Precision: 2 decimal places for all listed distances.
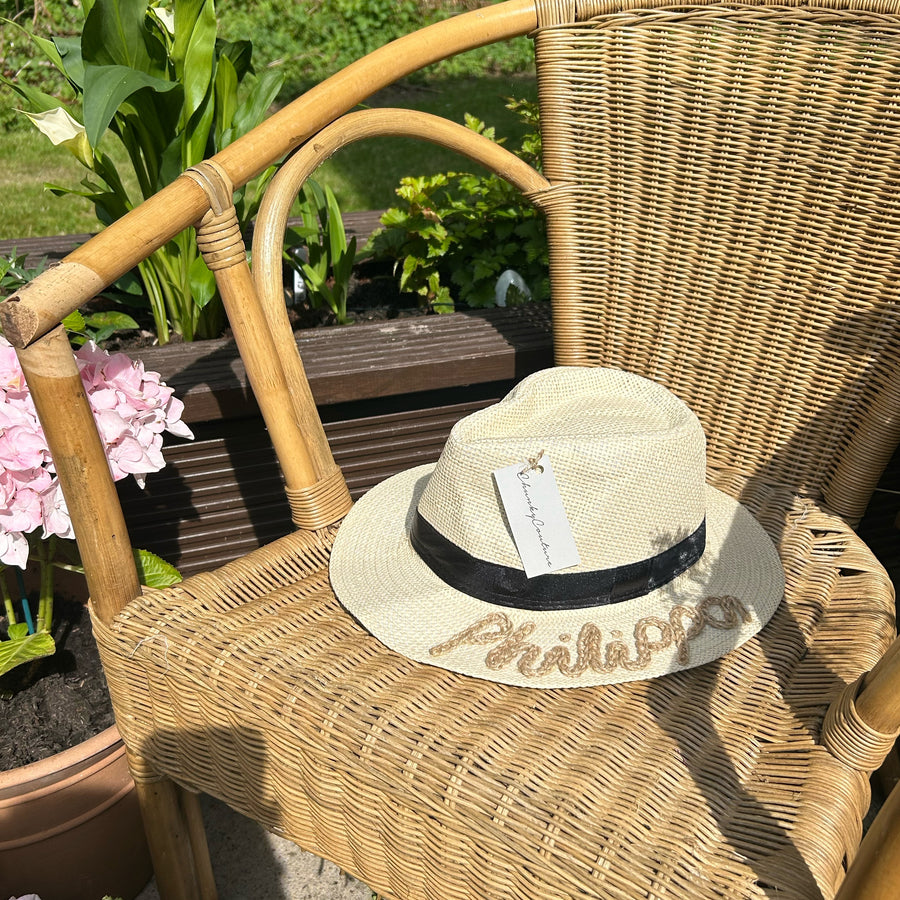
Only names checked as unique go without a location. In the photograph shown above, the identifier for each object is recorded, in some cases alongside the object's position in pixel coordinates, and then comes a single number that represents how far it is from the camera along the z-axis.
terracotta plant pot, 1.24
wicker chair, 0.85
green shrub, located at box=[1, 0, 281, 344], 1.56
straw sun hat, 1.01
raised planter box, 1.57
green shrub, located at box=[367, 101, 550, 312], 2.04
